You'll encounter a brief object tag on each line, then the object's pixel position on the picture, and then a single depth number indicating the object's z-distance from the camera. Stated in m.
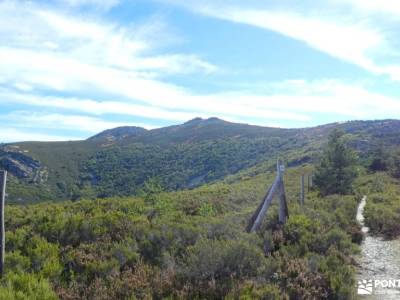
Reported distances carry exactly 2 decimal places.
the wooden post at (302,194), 17.59
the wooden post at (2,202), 7.83
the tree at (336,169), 25.27
